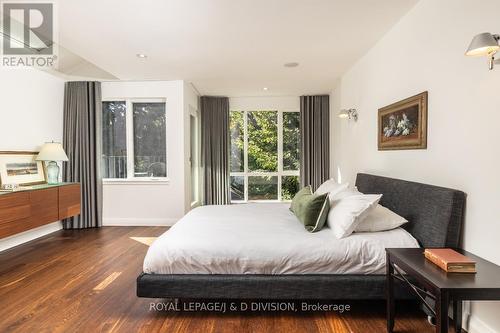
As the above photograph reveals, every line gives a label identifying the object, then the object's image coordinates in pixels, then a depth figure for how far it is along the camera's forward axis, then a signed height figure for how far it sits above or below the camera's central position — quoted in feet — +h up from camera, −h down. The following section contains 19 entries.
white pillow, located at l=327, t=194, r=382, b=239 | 7.03 -1.31
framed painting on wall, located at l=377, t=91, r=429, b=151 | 7.69 +1.14
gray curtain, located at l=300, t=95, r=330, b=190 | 19.70 +1.56
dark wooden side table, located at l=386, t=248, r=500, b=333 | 4.19 -1.88
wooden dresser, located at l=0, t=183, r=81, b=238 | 10.04 -1.81
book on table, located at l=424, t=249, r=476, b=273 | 4.79 -1.71
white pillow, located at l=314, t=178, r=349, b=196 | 9.41 -0.93
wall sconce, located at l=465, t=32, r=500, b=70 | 4.93 +2.02
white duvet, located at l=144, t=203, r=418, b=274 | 6.59 -2.13
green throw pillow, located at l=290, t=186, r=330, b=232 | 7.78 -1.40
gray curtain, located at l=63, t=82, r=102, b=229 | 15.35 +1.10
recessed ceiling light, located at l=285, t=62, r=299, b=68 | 12.93 +4.46
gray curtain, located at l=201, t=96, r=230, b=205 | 19.92 +0.87
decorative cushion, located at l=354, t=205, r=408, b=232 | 7.29 -1.55
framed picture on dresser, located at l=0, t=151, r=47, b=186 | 11.69 -0.34
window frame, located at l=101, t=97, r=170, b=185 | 16.05 +1.45
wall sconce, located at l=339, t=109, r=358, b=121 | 13.03 +2.23
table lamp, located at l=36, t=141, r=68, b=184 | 13.05 +0.21
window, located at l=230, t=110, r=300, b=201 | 20.42 +0.54
